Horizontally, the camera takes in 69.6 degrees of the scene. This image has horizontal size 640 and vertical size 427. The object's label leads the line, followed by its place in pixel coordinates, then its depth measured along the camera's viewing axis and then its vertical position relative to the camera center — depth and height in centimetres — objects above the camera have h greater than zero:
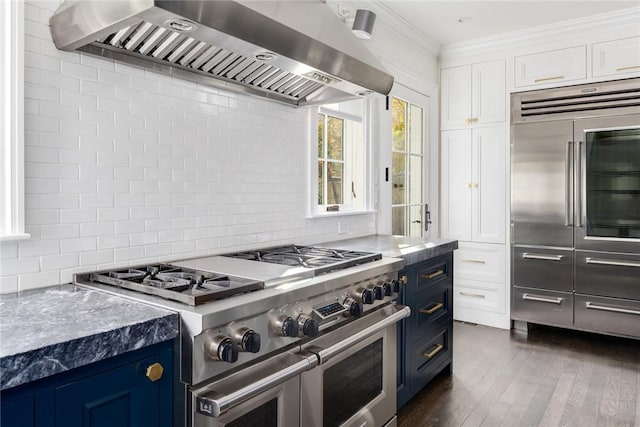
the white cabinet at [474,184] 430 +22
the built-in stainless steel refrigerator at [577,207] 371 -1
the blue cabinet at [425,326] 255 -72
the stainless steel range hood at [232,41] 140 +62
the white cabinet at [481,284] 432 -75
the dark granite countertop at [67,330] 99 -30
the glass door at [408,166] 400 +37
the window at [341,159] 311 +35
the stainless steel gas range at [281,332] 134 -43
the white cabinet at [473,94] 428 +108
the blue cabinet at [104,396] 101 -45
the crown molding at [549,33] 371 +152
